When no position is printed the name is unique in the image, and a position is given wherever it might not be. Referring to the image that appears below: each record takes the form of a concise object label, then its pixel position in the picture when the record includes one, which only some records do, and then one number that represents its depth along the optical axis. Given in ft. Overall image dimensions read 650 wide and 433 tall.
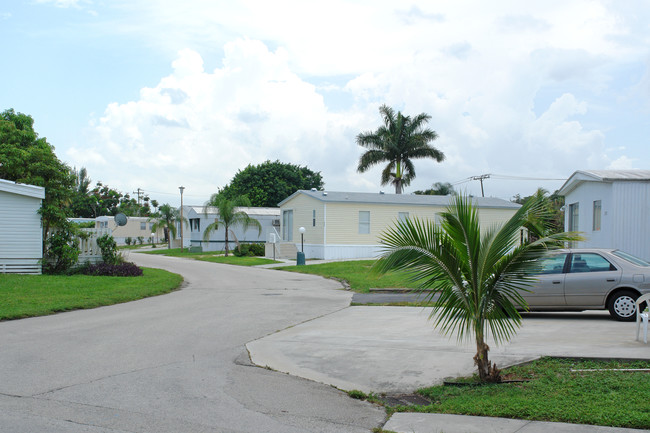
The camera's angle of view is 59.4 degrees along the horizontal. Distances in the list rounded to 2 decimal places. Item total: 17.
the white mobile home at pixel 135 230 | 230.48
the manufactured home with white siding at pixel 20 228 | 64.49
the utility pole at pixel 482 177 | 169.16
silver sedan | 35.50
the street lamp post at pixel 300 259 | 96.48
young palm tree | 21.72
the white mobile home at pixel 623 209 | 59.67
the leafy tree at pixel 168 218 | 174.29
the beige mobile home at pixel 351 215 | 108.88
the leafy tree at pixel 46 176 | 67.72
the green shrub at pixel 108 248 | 71.72
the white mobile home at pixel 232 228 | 151.33
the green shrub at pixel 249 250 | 125.18
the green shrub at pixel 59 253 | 67.82
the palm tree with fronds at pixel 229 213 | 129.59
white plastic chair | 26.91
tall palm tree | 152.76
